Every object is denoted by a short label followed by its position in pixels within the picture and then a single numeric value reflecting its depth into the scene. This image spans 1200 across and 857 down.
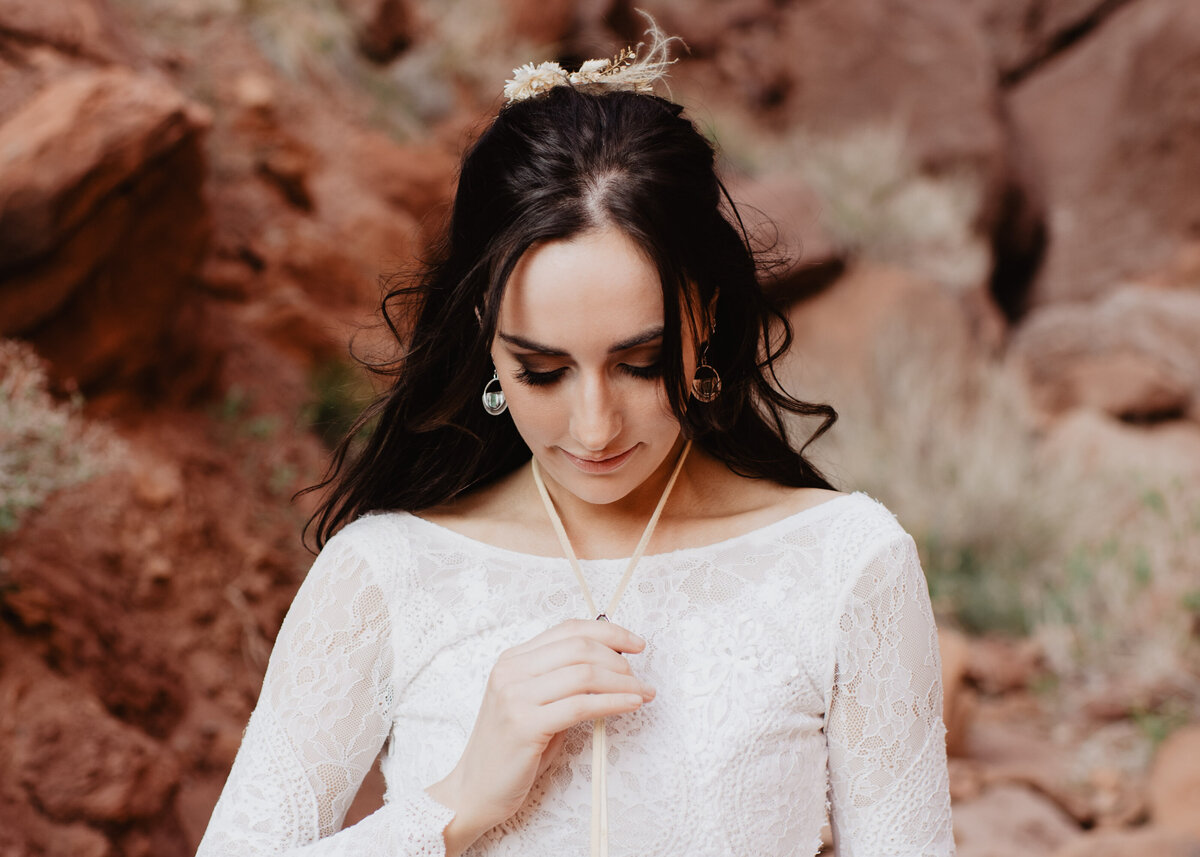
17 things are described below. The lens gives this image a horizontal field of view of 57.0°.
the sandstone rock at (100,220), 3.31
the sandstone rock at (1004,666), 5.02
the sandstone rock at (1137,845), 3.03
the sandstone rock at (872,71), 9.05
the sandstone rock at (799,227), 7.35
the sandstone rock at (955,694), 4.18
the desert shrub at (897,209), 8.12
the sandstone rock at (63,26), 3.72
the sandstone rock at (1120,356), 7.41
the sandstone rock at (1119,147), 8.40
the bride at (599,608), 1.62
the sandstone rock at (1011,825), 3.68
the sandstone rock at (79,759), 2.76
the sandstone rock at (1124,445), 6.68
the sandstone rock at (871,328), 7.21
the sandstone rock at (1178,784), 3.61
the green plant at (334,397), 4.76
